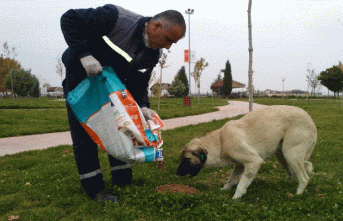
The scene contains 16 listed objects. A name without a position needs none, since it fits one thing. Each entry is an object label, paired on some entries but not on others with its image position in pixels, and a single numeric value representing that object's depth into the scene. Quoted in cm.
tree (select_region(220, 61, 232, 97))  5994
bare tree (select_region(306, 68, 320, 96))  4722
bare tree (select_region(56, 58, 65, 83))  4500
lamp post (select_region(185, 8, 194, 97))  2653
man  278
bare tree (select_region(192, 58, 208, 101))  3388
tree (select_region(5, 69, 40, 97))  4797
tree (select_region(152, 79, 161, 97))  2160
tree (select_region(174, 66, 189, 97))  5584
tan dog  338
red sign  2492
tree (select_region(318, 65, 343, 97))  4310
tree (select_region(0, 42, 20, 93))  4594
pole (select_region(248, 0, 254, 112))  748
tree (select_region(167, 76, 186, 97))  5288
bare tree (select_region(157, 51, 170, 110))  2230
